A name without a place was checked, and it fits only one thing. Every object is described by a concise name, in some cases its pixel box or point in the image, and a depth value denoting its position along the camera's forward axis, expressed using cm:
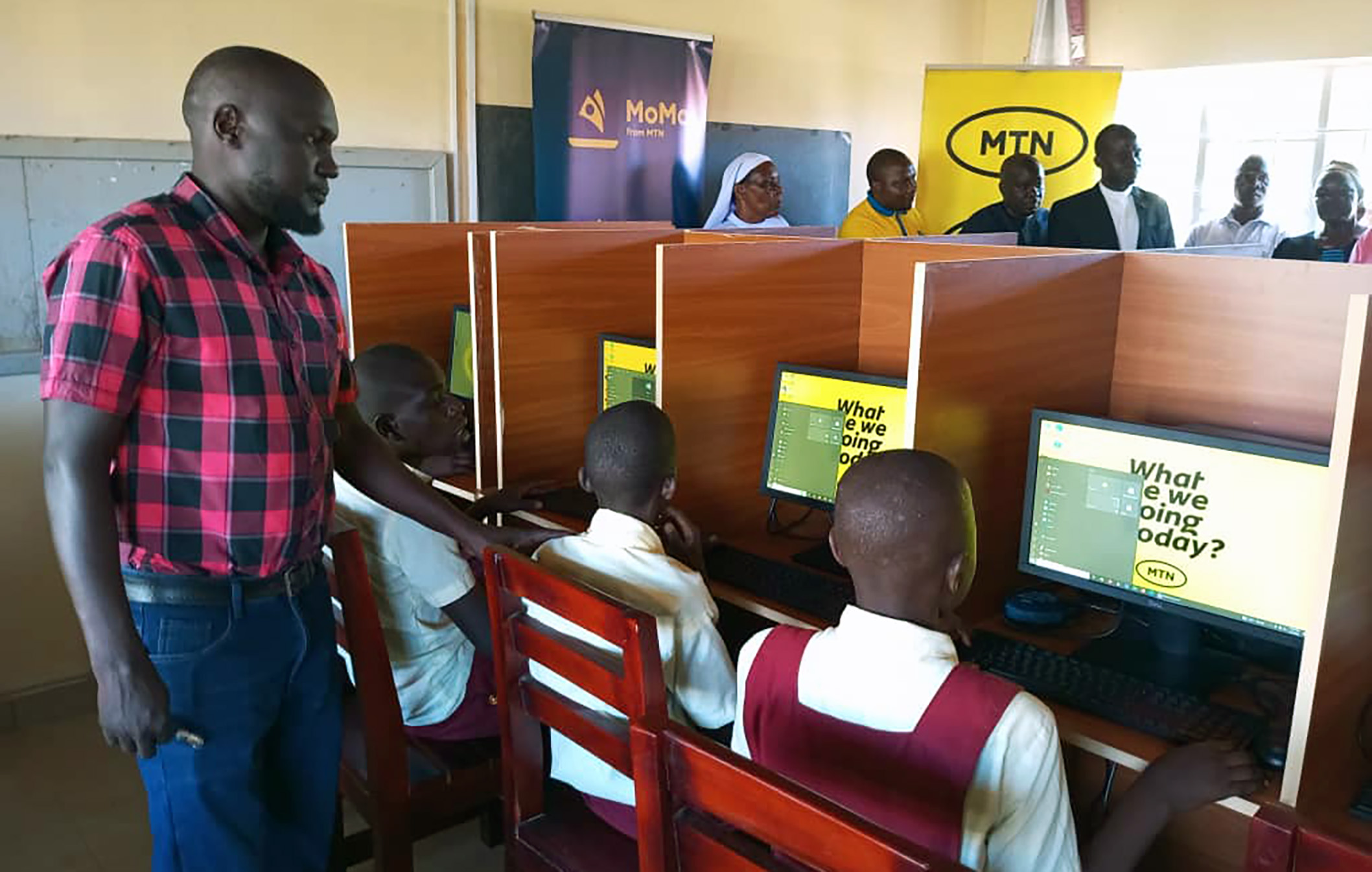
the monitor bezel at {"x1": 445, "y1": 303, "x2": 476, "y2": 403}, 303
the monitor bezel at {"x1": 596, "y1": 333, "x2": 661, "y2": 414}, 246
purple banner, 398
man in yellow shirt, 429
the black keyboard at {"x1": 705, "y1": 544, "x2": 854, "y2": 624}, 186
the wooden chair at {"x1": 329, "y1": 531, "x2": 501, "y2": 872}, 164
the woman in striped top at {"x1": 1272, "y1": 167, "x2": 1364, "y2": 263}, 397
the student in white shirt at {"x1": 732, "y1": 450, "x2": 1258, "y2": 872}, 116
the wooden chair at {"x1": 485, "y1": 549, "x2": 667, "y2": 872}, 130
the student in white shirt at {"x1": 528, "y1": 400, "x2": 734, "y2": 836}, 161
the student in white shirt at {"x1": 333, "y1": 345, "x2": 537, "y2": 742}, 191
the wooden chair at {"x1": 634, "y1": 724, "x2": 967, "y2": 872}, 82
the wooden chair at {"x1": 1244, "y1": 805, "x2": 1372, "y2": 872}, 75
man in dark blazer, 386
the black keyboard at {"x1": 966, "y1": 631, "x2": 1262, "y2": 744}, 139
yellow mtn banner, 505
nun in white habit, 432
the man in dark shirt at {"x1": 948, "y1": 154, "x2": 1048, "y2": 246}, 403
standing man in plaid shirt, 131
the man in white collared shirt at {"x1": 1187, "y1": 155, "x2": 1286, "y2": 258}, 459
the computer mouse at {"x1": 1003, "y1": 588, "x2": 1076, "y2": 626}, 174
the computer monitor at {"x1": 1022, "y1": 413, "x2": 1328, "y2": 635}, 150
